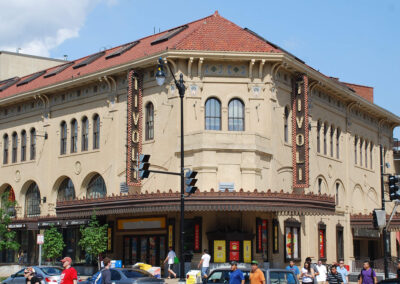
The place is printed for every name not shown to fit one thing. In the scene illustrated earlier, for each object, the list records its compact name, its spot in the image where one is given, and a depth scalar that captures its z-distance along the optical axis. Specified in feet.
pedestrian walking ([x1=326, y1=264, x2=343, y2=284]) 74.74
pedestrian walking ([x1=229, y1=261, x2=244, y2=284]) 64.85
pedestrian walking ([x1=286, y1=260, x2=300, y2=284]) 72.13
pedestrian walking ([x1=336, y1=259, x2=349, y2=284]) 80.23
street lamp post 88.69
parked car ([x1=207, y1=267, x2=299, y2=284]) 71.56
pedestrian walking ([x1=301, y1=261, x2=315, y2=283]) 76.84
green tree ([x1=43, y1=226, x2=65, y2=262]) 136.67
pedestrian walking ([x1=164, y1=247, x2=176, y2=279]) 110.22
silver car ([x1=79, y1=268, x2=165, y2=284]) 76.84
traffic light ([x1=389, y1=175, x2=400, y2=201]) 83.30
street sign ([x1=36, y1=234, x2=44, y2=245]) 122.72
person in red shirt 55.47
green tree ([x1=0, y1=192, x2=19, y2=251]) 150.20
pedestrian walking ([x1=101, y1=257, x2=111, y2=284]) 58.54
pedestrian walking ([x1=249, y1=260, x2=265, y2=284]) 63.72
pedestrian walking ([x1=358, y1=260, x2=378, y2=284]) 70.33
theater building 119.75
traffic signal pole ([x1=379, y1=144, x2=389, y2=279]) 89.31
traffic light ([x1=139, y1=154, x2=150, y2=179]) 88.53
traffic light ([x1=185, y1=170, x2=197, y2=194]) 91.23
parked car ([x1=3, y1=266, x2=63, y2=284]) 91.15
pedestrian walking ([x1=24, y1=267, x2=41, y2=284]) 65.45
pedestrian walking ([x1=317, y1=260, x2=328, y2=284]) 89.92
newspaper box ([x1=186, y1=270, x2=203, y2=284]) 94.05
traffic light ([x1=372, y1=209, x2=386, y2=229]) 86.89
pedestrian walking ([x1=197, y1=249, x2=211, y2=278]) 102.42
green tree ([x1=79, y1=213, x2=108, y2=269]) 125.70
